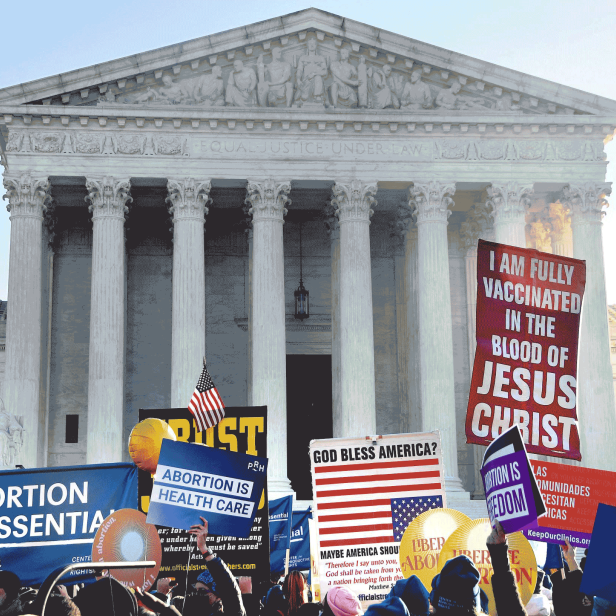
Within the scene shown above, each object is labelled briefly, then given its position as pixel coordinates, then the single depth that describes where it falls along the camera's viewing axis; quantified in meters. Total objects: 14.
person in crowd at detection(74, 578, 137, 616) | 6.95
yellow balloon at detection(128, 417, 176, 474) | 14.16
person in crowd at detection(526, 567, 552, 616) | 9.87
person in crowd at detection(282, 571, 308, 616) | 12.17
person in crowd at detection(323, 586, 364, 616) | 7.96
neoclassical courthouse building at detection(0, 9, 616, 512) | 35.88
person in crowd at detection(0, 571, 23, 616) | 7.82
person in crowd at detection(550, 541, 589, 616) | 10.11
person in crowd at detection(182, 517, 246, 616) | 8.50
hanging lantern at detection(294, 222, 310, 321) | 41.44
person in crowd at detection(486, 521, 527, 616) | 6.94
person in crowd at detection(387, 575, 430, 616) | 7.43
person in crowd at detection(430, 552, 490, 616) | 6.72
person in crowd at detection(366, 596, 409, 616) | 6.61
